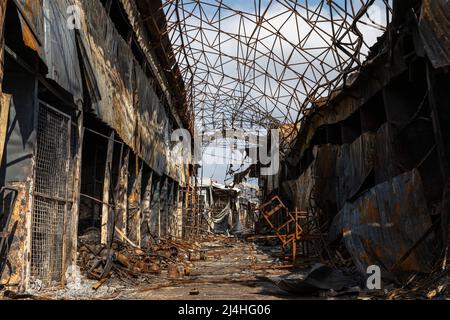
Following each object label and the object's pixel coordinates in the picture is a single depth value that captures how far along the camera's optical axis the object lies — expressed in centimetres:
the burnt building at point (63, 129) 672
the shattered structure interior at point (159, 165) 699
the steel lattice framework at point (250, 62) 1605
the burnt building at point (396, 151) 778
